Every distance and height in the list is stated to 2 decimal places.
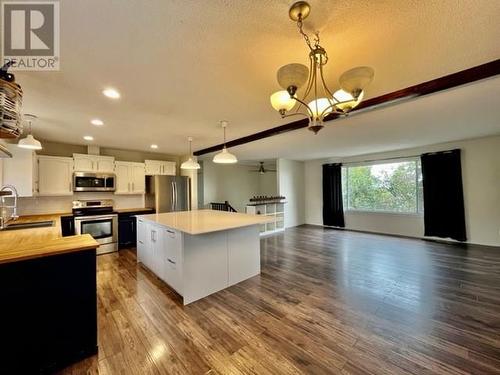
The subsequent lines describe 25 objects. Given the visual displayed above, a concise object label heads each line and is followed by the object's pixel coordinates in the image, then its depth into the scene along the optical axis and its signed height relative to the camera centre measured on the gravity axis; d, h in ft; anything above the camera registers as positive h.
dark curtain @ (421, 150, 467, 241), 15.26 -0.56
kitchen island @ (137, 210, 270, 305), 8.11 -2.56
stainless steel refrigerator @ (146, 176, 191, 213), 17.03 +0.13
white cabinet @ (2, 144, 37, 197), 11.23 +1.51
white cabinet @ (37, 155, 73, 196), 13.08 +1.41
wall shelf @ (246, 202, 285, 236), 19.06 -1.98
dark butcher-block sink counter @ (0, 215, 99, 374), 4.63 -2.58
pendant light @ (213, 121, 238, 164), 10.15 +1.72
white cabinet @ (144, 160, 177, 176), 17.81 +2.42
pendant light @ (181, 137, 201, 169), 11.95 +1.66
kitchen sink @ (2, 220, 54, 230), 8.48 -1.19
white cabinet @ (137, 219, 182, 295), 8.53 -2.69
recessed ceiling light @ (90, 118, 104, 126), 10.05 +3.68
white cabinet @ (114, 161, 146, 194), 16.11 +1.44
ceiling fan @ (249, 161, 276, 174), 27.08 +3.15
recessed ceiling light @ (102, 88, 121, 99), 7.07 +3.59
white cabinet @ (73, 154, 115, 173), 14.34 +2.39
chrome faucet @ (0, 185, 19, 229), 8.05 -0.79
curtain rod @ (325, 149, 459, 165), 15.89 +2.74
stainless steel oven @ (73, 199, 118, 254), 13.47 -1.74
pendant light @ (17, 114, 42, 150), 8.98 +2.41
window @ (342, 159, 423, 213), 17.63 +0.23
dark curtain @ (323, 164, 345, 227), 21.47 -0.59
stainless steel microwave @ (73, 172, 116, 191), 14.19 +1.07
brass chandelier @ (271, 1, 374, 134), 4.30 +2.41
